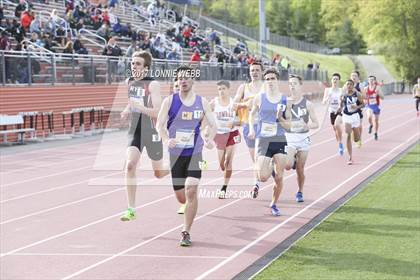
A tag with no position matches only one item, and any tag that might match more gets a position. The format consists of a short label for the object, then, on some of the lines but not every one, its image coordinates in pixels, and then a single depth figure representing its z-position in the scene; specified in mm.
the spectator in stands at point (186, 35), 38656
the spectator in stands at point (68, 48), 24891
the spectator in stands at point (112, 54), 27234
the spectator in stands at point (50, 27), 25944
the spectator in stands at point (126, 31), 32656
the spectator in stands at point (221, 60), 35219
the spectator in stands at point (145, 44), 30709
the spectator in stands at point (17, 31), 23281
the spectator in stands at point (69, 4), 29962
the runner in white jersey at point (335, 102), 18531
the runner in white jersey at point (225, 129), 12257
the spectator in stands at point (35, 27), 24531
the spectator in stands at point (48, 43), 24202
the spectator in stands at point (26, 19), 24352
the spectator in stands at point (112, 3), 36906
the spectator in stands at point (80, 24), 28959
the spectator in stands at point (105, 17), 31797
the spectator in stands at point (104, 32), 30252
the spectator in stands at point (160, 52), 31703
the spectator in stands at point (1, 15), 23481
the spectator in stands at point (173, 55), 32656
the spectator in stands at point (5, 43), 21672
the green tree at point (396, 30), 25484
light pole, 44844
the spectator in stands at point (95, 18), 30891
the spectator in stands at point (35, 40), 23627
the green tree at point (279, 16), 105312
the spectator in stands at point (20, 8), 25250
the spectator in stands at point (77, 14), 29677
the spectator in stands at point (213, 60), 34675
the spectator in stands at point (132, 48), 28966
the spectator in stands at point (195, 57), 32769
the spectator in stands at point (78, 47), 25984
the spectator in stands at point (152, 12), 40097
